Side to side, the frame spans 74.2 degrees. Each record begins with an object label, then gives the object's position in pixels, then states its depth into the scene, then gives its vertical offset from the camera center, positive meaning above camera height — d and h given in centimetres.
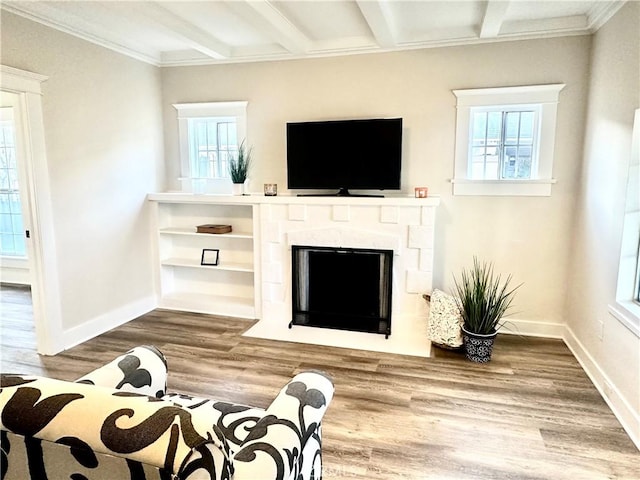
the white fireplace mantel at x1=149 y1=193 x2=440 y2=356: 373 -57
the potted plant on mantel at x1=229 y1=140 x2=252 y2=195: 419 +8
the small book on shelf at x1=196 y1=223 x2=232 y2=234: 437 -49
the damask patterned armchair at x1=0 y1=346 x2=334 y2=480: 84 -53
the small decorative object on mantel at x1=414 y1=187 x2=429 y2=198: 373 -10
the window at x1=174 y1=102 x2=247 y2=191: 447 +44
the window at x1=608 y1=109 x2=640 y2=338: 260 -42
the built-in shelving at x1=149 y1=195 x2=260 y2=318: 441 -85
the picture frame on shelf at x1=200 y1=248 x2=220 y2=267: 454 -81
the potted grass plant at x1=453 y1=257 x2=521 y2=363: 329 -110
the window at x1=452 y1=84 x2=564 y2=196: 362 +36
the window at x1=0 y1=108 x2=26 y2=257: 549 -27
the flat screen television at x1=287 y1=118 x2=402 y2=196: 381 +24
